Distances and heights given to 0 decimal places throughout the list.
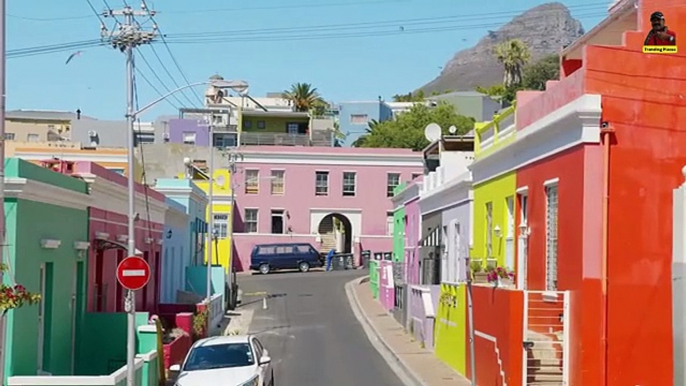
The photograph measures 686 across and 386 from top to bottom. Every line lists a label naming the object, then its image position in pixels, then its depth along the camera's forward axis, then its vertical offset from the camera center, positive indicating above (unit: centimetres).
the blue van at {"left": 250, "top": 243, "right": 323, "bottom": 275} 6575 -53
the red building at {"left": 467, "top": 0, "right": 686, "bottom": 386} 1819 +77
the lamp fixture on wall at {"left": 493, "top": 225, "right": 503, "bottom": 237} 2552 +46
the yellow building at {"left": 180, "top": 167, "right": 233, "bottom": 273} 6103 +249
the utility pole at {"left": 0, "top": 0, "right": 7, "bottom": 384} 1249 +126
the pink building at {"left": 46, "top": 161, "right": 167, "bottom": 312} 2499 +39
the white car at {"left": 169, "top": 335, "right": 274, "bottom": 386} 2052 -221
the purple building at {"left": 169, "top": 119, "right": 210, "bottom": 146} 8644 +879
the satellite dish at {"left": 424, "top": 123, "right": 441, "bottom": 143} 3996 +421
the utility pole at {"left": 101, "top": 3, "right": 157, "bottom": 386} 2056 +336
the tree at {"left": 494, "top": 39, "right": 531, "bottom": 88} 10925 +1883
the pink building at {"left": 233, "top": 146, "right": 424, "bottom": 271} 7100 +370
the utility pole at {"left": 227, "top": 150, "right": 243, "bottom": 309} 5038 +231
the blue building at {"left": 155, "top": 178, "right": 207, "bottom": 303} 4028 +44
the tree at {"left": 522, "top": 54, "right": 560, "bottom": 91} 11019 +1803
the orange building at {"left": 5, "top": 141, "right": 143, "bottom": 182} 5069 +434
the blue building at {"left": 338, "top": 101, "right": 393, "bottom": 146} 10688 +1277
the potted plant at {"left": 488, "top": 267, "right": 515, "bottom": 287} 2414 -53
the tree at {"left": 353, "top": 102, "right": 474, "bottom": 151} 8882 +993
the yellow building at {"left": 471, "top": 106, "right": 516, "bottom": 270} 2484 +123
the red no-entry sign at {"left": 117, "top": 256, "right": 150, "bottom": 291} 2011 -49
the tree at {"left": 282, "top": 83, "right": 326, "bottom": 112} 10456 +1400
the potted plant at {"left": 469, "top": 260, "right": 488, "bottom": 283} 2488 -52
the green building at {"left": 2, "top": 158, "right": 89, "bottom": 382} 1886 -36
